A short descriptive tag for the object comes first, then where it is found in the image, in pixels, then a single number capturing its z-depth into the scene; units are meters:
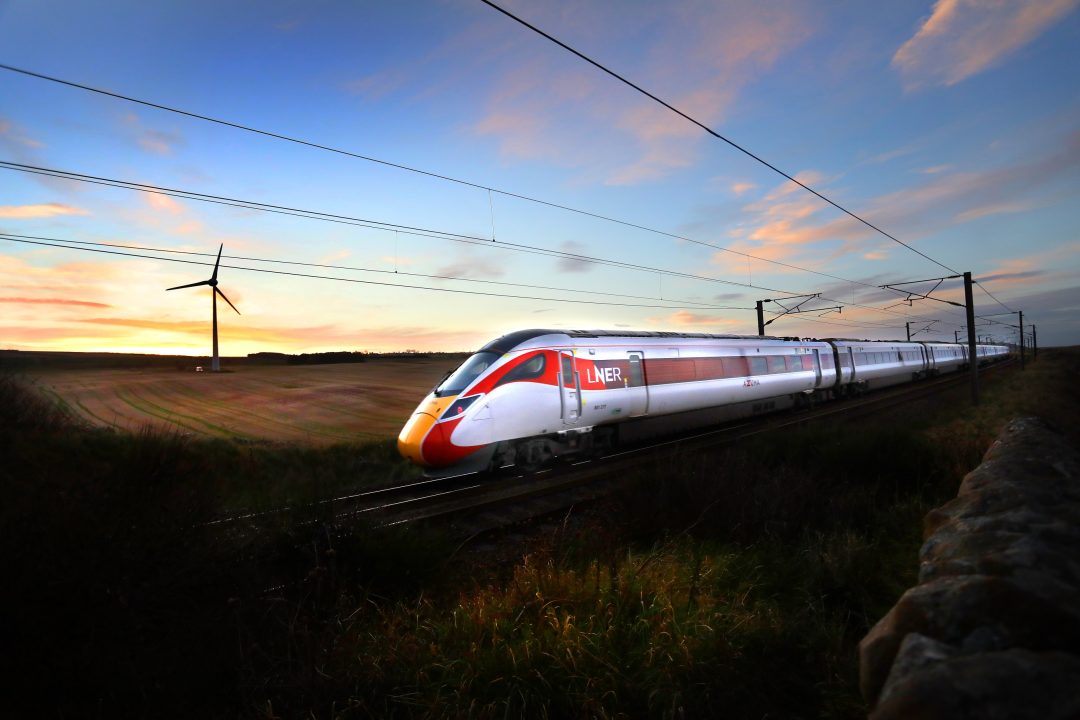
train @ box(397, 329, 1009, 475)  10.66
